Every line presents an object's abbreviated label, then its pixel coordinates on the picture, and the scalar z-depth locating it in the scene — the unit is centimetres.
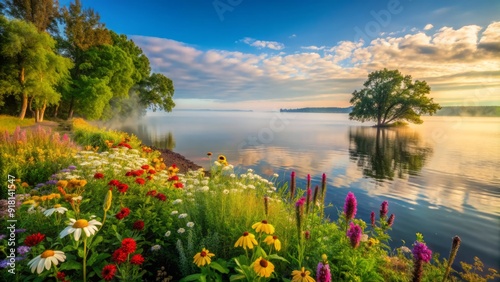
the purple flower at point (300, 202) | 259
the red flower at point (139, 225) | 309
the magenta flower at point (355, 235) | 239
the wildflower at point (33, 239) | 230
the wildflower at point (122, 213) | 302
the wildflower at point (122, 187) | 354
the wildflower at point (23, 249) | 256
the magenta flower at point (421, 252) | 212
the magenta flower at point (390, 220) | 344
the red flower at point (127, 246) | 228
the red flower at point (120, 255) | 222
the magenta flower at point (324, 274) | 181
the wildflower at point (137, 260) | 238
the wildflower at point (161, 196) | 397
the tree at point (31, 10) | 2650
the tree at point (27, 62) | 2117
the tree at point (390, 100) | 4856
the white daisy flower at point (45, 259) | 189
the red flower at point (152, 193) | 406
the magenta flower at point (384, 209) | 331
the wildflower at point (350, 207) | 275
